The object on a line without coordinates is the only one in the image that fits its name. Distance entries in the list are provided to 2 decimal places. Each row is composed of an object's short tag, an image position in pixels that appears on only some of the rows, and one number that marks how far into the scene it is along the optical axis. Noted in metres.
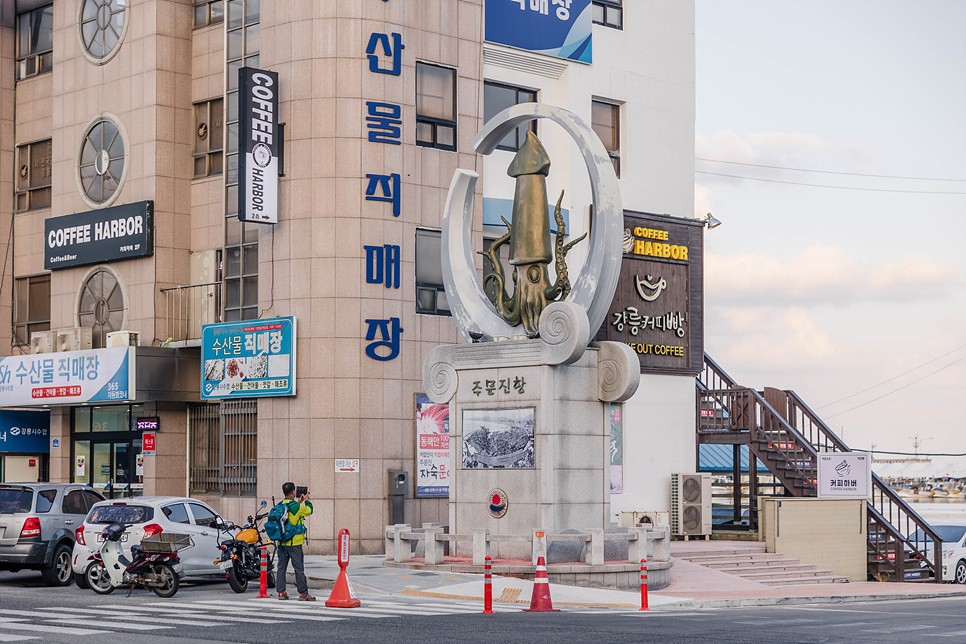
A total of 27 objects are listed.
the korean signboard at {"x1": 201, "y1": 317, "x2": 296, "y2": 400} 30.84
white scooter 20.46
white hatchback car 21.48
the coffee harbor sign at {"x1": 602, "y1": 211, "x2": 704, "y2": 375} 37.00
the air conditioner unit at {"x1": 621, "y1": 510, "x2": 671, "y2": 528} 35.88
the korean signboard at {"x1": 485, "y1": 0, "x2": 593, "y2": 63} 34.53
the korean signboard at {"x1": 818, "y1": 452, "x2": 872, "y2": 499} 34.56
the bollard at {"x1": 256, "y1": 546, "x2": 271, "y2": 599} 20.55
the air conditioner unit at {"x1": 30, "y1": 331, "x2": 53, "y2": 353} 36.19
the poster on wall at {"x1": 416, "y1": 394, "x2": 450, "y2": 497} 31.31
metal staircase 35.97
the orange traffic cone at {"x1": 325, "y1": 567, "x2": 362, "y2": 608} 19.08
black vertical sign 30.39
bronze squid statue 25.30
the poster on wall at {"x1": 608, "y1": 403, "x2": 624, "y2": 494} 36.00
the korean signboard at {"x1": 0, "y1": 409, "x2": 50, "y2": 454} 37.47
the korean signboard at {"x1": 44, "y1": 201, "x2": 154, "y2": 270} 34.69
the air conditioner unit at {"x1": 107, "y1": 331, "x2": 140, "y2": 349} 33.41
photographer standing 20.27
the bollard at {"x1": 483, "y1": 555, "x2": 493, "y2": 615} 18.72
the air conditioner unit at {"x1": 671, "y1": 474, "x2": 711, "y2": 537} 36.56
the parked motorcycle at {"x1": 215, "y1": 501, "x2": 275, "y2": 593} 21.59
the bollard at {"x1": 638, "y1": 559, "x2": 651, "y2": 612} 19.62
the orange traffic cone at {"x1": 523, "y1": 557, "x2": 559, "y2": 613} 19.16
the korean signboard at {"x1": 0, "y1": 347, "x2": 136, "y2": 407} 32.84
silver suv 22.97
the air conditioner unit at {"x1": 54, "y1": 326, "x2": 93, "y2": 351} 35.34
